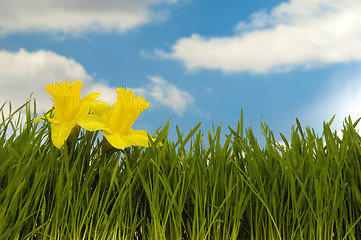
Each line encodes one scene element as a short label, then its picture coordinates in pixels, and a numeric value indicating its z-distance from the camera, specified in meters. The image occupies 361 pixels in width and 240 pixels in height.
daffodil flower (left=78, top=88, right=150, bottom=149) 0.63
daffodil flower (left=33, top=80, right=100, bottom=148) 0.63
